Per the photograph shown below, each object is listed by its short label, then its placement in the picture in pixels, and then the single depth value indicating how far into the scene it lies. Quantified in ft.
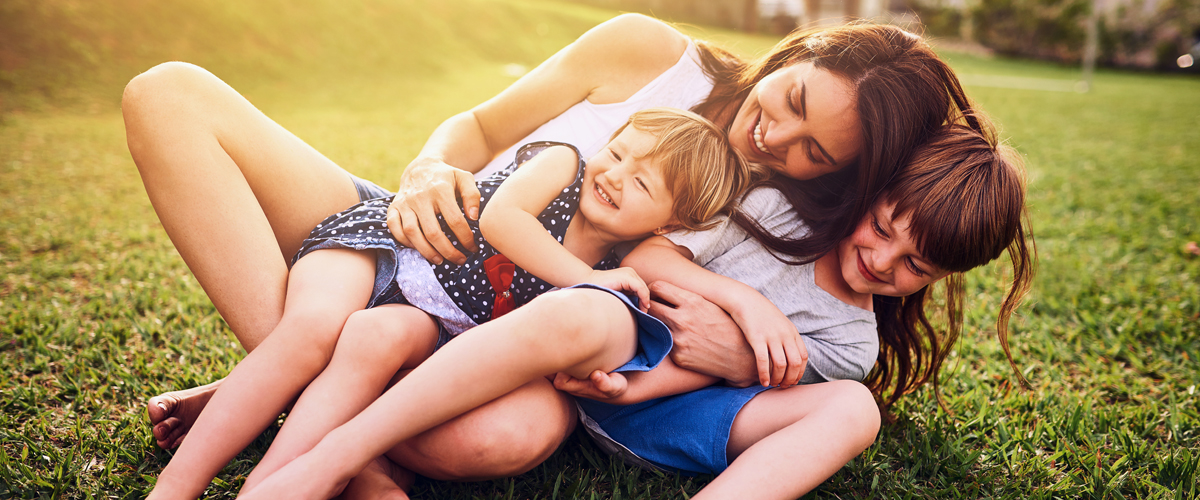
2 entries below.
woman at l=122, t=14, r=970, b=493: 5.16
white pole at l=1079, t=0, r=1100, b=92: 51.11
